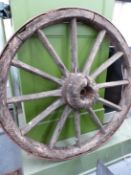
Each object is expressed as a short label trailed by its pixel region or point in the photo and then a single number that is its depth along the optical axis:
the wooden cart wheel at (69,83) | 1.08
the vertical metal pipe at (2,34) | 1.44
